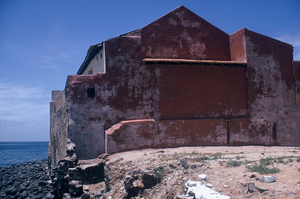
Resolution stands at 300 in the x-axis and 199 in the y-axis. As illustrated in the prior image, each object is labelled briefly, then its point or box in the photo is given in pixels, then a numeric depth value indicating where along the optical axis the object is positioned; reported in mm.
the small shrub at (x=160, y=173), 8961
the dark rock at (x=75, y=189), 12106
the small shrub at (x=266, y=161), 8016
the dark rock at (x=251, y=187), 6124
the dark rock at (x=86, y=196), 11303
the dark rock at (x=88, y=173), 12821
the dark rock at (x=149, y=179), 8992
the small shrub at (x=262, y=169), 7027
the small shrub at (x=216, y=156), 9630
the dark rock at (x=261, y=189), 5992
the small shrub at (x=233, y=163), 8171
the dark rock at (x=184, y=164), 8762
